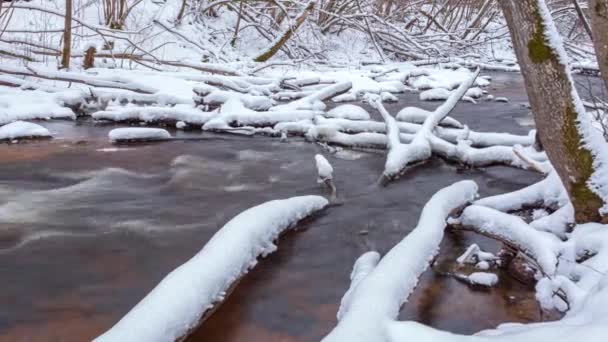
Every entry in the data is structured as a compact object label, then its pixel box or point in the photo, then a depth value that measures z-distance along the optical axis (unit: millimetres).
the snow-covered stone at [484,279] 2531
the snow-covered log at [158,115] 5754
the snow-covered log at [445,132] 4766
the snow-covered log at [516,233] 2225
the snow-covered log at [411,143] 4324
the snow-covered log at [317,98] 6168
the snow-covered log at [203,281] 1699
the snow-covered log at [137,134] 4977
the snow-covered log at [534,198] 3016
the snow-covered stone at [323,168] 3793
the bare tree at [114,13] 10625
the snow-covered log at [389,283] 1611
